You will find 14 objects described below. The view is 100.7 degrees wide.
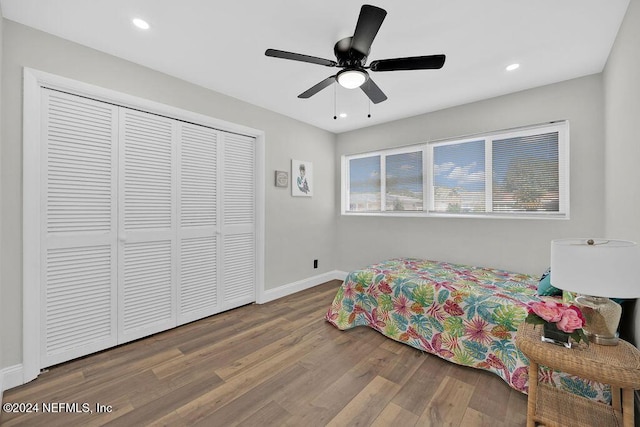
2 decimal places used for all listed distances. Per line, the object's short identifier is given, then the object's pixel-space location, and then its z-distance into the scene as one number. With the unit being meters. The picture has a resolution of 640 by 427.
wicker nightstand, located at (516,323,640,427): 1.20
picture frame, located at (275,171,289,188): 3.72
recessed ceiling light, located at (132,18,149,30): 1.90
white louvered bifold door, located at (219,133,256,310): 3.22
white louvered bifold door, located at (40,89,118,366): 2.06
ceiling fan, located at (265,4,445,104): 1.53
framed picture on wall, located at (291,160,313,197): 3.94
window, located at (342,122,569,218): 2.83
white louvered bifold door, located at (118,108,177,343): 2.44
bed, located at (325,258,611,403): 1.95
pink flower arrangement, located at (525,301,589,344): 1.31
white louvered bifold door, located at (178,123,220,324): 2.84
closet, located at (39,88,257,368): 2.10
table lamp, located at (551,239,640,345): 1.25
